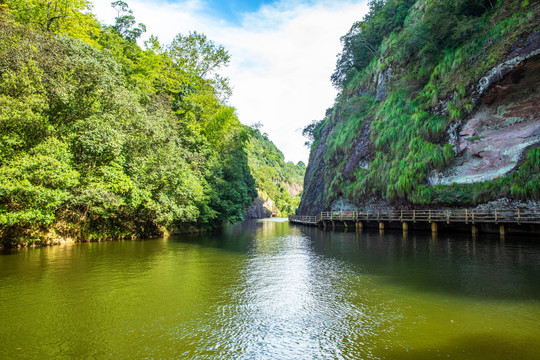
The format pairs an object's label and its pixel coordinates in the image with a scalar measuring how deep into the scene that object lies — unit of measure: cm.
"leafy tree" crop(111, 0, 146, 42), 4472
